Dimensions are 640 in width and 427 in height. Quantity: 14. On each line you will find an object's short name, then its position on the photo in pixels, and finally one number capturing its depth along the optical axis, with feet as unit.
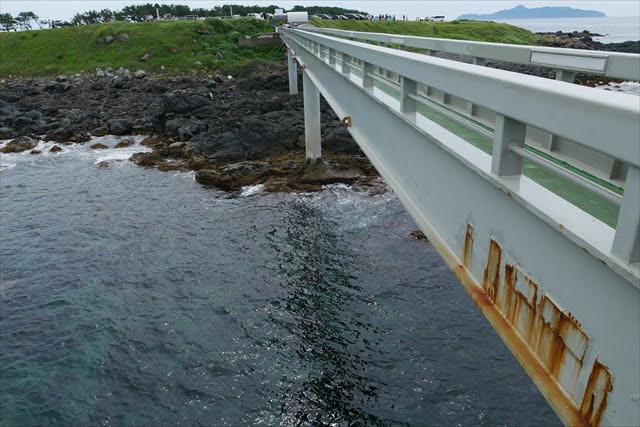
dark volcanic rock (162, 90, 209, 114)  92.17
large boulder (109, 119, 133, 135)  91.66
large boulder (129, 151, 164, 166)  73.72
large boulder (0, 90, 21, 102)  117.29
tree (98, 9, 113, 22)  240.20
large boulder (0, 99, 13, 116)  102.92
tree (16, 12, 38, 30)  237.04
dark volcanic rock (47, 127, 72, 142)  88.33
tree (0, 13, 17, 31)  226.79
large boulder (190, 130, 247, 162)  70.49
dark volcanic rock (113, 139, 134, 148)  84.38
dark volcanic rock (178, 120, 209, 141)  80.59
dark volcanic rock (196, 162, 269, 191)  63.05
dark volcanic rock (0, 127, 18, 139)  90.99
